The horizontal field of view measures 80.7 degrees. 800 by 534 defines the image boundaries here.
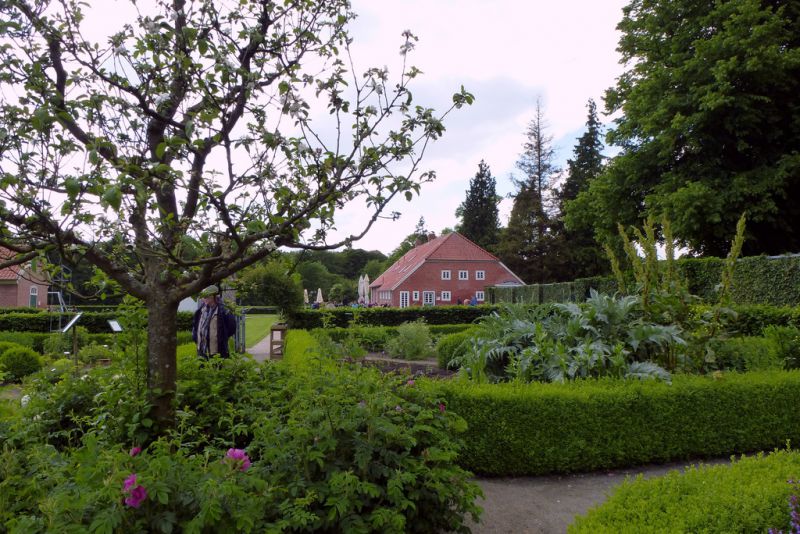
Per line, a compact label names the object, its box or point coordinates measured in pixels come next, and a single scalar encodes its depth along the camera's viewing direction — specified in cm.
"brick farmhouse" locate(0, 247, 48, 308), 2878
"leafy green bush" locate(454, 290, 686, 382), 559
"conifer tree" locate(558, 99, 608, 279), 3444
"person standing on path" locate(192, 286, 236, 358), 625
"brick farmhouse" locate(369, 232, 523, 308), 3894
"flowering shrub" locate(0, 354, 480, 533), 183
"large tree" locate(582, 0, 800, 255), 1351
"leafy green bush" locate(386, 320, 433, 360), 1364
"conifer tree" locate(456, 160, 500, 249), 5194
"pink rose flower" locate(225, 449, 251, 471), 206
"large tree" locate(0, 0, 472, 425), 239
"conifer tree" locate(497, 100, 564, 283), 3656
